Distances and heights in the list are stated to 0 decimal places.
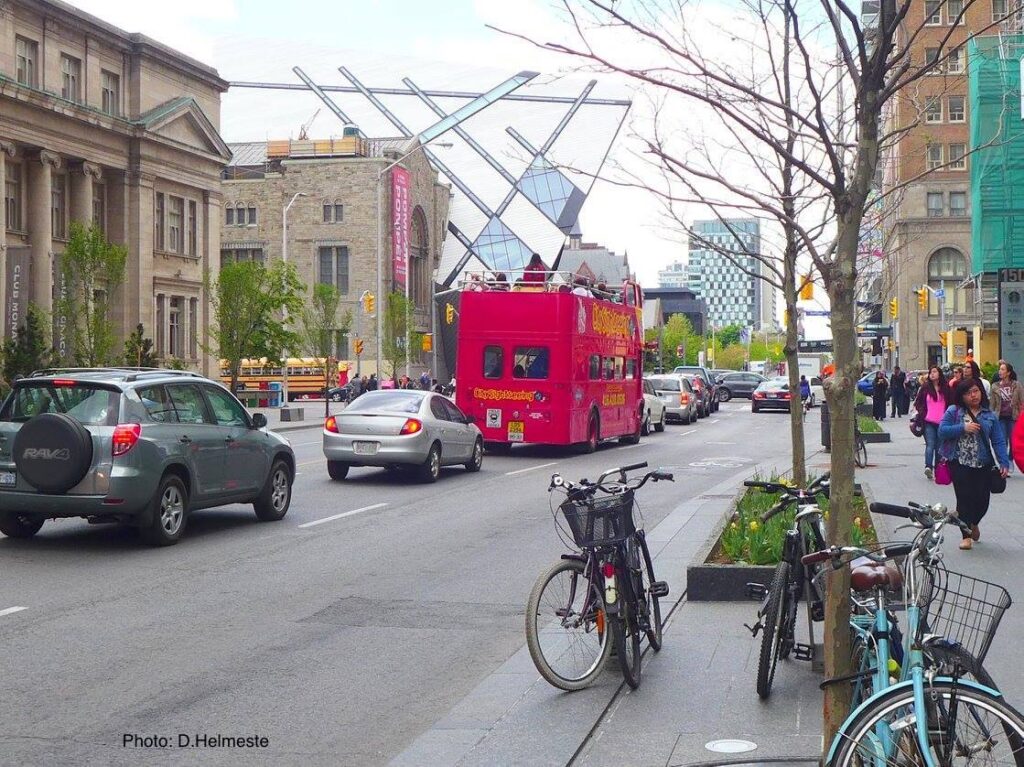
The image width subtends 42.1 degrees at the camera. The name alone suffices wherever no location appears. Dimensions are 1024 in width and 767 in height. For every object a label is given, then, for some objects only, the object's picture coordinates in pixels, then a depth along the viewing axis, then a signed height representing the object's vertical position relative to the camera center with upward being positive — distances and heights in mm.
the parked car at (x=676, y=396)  44312 -1274
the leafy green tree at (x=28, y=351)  37312 +264
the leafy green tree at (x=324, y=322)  58781 +1722
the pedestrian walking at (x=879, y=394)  45256 -1253
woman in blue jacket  12453 -884
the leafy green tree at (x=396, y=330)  68312 +1555
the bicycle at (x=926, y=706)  3992 -1066
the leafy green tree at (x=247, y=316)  45094 +1512
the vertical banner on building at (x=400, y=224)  89250 +9155
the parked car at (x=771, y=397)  53875 -1597
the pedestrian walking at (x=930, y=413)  19578 -837
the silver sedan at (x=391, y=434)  20078 -1149
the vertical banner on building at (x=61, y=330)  38156 +871
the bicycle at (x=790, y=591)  6723 -1244
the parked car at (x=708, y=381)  54781 -951
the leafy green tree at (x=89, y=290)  37969 +2053
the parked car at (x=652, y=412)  37438 -1551
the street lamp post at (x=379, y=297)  55947 +3061
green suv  12016 -846
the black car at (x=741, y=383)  71750 -1377
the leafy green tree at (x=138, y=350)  41562 +312
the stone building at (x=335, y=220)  90125 +9741
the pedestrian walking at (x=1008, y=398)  19812 -617
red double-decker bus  26281 -69
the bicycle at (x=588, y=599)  6855 -1269
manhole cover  5773 -1703
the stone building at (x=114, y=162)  46406 +7763
